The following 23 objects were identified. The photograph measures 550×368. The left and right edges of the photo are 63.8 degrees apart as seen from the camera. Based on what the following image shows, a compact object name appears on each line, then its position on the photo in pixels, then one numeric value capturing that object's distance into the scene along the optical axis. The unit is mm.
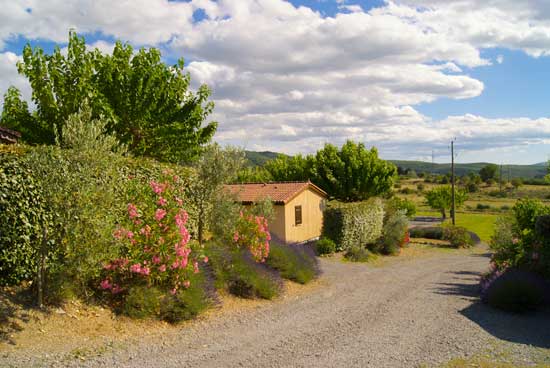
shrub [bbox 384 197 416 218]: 36044
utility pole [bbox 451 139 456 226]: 42603
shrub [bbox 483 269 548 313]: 11219
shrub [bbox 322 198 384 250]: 26469
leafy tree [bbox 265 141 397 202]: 31312
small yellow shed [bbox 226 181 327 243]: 24000
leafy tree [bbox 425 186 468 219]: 52531
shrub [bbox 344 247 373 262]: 23969
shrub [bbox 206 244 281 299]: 11562
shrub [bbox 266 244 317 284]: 13898
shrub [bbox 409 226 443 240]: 37594
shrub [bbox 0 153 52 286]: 8281
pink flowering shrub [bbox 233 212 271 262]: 13352
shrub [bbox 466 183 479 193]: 95250
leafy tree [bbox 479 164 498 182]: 116875
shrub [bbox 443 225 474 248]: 33469
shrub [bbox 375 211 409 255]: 28328
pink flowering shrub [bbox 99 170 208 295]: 9219
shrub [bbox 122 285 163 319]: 8867
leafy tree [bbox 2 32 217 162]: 18203
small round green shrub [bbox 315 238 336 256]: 24472
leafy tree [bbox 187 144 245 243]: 13375
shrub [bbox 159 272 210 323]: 9156
